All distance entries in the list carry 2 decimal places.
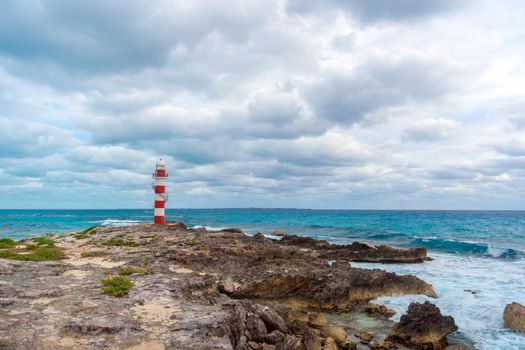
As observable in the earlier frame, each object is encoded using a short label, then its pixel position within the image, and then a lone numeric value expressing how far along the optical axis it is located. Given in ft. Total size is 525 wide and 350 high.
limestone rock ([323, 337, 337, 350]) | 36.06
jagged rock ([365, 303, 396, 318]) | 51.08
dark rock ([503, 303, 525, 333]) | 46.26
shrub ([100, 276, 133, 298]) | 34.65
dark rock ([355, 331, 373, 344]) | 41.47
